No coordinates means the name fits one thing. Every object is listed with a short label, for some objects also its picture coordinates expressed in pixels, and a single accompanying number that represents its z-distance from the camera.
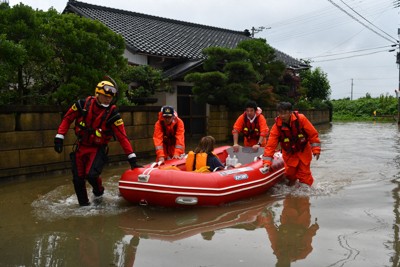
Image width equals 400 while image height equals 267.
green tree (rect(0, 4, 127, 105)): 7.59
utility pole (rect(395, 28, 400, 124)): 28.12
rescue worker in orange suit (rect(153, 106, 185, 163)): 6.95
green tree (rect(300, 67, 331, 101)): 29.34
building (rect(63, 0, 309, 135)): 14.98
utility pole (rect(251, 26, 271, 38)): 37.27
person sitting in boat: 6.18
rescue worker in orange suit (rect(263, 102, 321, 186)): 6.45
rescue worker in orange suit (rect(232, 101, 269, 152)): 8.12
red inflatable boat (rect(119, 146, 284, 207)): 5.45
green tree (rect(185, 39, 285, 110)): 13.73
